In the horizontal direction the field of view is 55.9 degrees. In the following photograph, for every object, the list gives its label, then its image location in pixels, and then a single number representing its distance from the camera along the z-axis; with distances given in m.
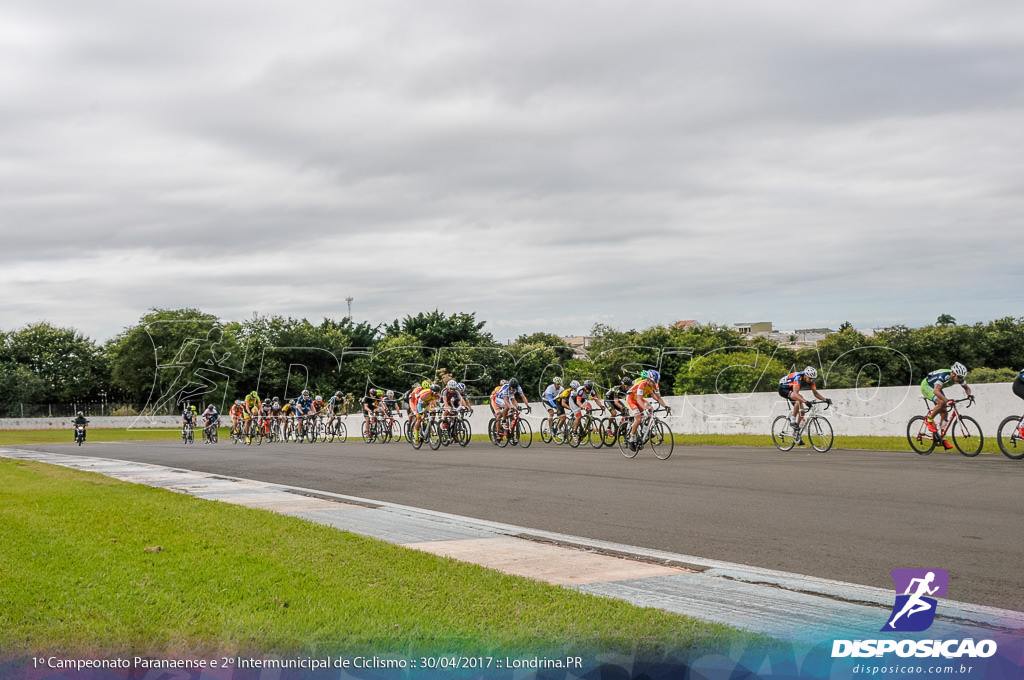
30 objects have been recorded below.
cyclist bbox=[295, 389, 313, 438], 45.66
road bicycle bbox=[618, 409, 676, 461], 21.06
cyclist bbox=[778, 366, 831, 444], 22.36
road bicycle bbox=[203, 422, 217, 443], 49.84
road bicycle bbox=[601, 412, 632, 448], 25.81
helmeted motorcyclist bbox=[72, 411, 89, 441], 46.22
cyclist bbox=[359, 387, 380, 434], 39.82
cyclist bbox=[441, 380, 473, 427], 29.94
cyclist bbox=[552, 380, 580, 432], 28.47
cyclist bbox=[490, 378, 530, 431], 30.00
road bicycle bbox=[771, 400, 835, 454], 21.84
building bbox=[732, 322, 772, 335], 93.69
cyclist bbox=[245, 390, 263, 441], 48.88
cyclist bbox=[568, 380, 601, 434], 27.86
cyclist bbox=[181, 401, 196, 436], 51.30
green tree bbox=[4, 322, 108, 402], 101.81
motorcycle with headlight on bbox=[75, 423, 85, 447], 45.53
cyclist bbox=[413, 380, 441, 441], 31.59
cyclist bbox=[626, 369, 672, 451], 21.81
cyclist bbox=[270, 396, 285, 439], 48.22
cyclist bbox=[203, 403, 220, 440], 49.91
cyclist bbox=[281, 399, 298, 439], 47.34
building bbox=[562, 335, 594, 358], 111.04
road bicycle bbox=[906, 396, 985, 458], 19.28
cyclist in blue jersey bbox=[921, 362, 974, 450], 19.78
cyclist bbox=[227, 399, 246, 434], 49.66
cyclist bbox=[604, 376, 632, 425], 24.46
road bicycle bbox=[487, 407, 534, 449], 29.59
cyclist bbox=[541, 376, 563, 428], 29.14
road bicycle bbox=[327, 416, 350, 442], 44.09
